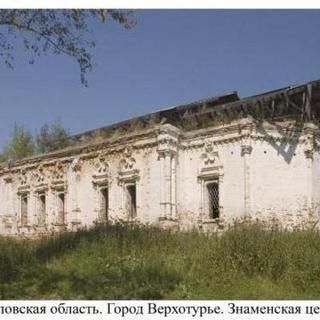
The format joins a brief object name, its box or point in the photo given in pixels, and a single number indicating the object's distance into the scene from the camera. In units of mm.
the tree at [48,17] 6129
